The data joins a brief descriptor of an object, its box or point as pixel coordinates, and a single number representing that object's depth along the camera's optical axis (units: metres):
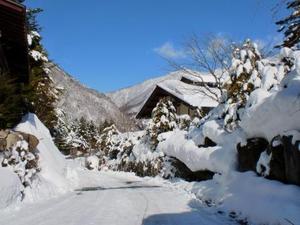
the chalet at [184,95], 21.30
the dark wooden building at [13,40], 8.64
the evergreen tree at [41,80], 15.29
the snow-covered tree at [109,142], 26.58
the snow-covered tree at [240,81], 8.67
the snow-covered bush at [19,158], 8.00
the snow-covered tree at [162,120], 18.41
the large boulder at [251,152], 6.68
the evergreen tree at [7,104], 8.79
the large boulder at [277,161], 5.53
